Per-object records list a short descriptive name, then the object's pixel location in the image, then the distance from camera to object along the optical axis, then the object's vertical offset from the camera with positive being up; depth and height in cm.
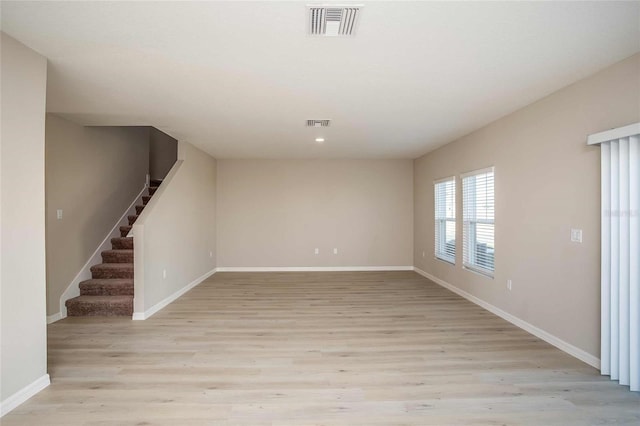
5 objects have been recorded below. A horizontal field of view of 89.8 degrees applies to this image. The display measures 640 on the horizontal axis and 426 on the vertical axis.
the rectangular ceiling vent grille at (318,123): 415 +115
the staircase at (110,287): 411 -105
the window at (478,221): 438 -15
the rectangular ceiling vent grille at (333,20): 184 +115
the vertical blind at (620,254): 238 -33
